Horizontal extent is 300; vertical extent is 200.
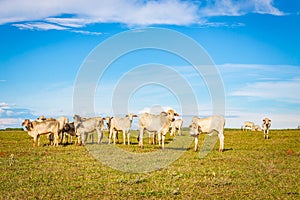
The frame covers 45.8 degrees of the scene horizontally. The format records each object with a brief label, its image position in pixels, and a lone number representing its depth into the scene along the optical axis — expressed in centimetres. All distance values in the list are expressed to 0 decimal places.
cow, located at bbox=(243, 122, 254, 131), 6804
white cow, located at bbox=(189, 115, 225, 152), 2550
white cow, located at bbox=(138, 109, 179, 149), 2714
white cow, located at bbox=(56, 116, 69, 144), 2994
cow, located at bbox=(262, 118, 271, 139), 3909
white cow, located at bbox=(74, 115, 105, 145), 2938
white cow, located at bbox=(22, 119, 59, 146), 2838
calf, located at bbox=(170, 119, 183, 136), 4603
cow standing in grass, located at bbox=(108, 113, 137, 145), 3011
